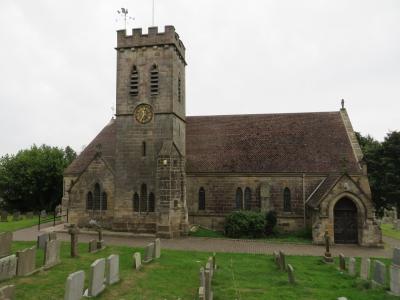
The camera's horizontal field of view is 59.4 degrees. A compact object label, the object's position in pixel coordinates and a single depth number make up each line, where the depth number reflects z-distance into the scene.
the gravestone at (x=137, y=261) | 16.50
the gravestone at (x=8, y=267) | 13.96
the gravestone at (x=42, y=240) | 21.05
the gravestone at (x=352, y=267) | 16.17
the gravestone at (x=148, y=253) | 18.11
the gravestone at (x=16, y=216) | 38.13
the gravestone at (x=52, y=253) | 16.28
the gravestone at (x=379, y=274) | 13.85
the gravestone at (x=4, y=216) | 37.47
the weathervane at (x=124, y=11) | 30.00
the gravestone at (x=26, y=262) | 14.59
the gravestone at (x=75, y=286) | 10.93
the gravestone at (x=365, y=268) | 15.37
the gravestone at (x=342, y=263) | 17.56
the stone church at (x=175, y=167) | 27.67
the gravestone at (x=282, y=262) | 17.00
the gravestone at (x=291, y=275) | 14.58
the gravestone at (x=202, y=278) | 12.06
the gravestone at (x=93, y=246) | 20.56
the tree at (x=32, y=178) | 43.00
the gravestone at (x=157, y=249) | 19.09
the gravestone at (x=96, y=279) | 12.34
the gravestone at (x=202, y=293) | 10.74
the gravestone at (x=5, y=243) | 18.45
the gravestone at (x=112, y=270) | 14.00
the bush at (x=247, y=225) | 26.61
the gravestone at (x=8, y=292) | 10.12
